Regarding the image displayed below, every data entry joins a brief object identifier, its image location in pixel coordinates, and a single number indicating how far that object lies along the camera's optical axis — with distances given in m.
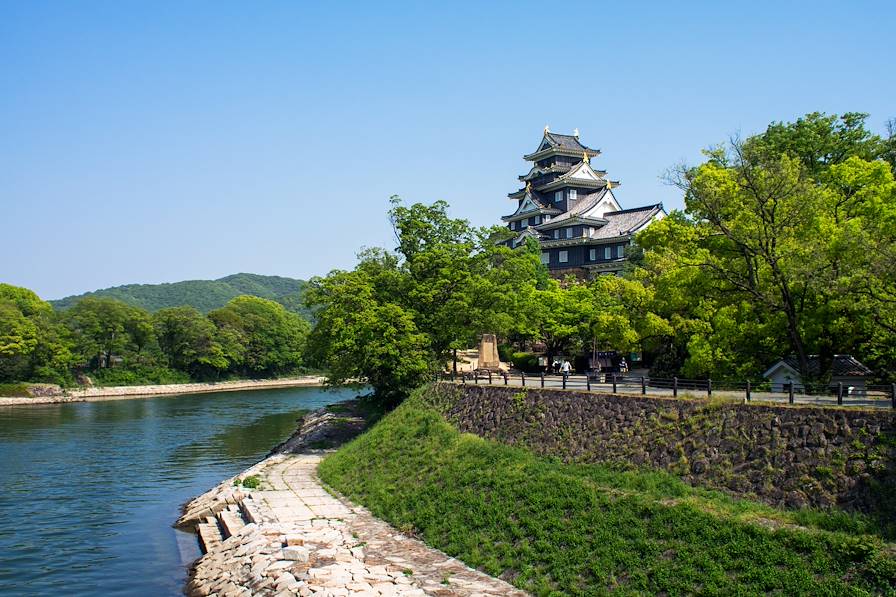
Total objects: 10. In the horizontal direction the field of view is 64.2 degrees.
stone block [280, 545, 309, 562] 18.50
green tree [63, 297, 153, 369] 81.69
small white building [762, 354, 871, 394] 23.12
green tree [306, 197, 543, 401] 34.12
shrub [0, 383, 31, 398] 71.55
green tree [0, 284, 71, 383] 73.81
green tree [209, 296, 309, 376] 95.88
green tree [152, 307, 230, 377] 89.38
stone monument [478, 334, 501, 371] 44.09
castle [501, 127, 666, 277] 65.50
